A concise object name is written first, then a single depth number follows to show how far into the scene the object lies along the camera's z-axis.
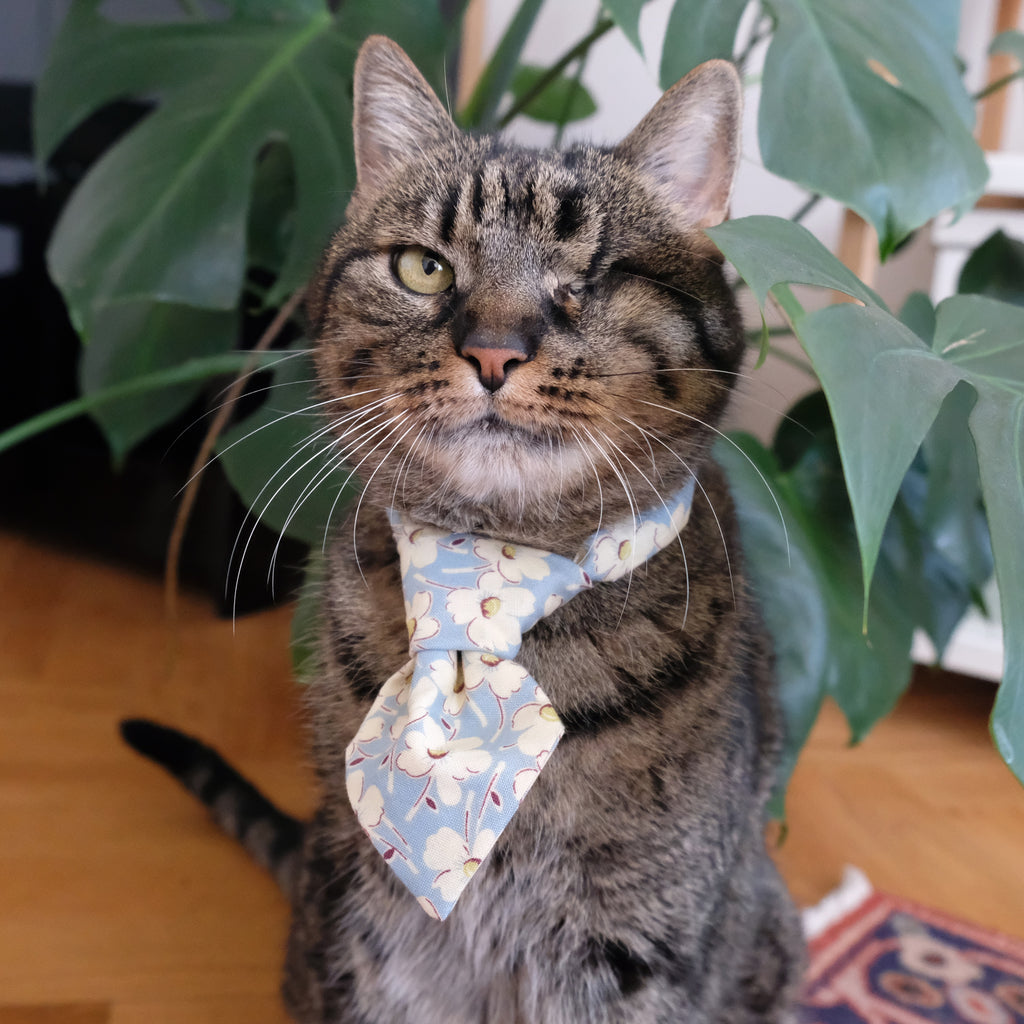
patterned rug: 0.93
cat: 0.62
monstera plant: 0.66
